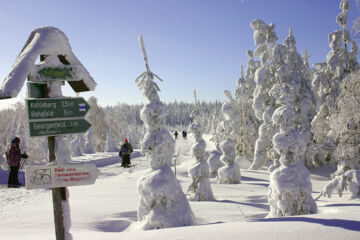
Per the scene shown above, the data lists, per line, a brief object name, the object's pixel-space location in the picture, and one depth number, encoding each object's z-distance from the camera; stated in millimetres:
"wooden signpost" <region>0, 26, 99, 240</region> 3256
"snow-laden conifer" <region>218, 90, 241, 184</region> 15023
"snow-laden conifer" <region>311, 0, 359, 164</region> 16625
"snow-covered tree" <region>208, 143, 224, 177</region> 17281
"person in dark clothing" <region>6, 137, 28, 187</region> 11344
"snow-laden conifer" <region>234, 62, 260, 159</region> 23594
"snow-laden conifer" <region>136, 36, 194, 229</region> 6715
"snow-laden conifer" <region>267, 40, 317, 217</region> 6957
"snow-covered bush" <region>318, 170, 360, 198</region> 9411
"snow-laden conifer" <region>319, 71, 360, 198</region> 9055
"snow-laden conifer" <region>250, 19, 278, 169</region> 18219
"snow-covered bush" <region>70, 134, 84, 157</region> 31359
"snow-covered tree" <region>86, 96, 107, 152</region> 38125
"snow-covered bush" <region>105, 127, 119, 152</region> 37459
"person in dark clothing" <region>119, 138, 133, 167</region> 19422
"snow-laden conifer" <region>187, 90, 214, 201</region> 10688
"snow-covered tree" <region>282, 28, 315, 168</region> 17812
